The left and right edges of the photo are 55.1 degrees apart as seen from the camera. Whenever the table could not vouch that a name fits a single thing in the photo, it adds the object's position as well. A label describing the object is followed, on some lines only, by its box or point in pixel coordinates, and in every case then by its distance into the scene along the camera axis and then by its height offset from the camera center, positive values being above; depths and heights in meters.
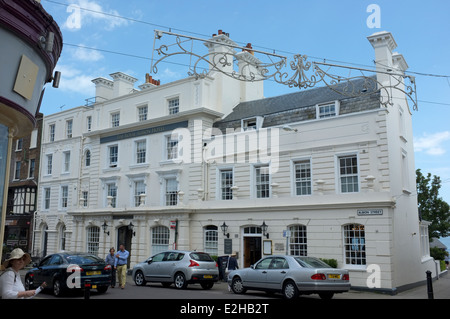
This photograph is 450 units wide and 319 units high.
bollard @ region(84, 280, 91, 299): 10.31 -1.47
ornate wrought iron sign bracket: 11.99 +4.89
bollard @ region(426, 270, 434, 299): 12.87 -1.64
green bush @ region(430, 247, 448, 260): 34.28 -1.55
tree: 37.81 +2.28
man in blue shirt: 18.34 -1.38
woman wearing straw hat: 5.99 -0.64
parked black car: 15.45 -1.46
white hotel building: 19.86 +3.19
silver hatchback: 17.84 -1.54
